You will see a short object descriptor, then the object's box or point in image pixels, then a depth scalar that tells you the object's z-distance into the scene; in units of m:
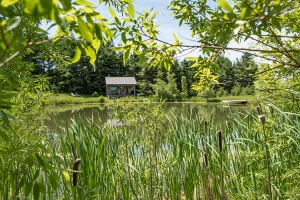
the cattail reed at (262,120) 1.40
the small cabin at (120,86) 34.00
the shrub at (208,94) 28.30
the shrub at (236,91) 32.17
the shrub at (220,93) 31.62
